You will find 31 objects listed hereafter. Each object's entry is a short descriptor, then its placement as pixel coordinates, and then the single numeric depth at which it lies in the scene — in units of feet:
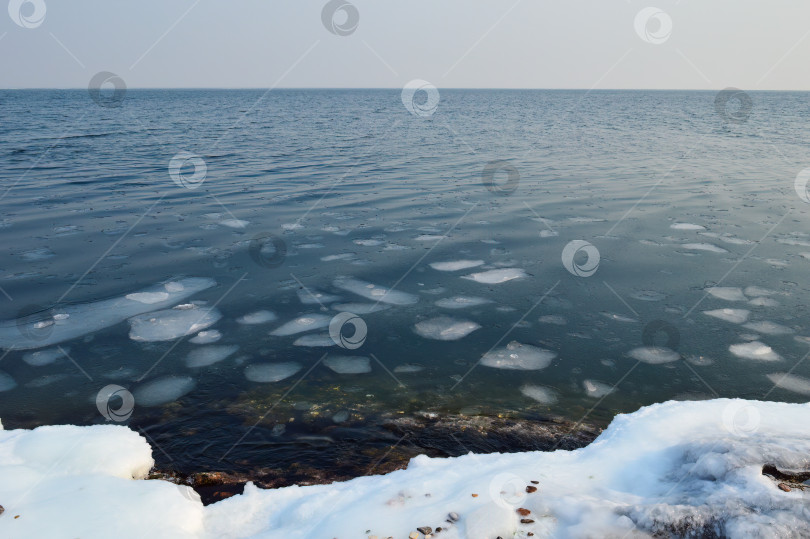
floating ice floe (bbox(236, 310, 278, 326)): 22.25
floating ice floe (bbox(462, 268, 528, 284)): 26.45
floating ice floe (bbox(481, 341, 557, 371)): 18.86
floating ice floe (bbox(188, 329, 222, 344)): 20.68
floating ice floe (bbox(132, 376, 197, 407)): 17.04
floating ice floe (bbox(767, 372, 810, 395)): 17.16
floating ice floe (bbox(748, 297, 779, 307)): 22.95
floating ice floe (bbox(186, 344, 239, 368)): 19.24
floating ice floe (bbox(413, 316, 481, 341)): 21.07
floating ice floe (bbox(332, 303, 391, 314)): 23.20
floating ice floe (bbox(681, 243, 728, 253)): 30.40
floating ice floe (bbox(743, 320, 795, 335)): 20.59
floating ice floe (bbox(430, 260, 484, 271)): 28.32
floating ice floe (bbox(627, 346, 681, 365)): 19.08
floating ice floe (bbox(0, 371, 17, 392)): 17.72
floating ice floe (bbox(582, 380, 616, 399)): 17.22
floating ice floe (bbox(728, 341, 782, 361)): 18.98
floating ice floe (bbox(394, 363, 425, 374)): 18.74
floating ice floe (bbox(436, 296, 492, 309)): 23.63
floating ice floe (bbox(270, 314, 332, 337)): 21.49
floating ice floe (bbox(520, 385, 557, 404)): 16.98
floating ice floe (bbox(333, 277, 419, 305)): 24.31
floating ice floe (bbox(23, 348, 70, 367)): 19.21
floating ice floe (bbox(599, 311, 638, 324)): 21.85
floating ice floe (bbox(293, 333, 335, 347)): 20.58
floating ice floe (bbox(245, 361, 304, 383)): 18.32
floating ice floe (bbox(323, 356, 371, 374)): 18.84
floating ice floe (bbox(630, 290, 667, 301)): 23.80
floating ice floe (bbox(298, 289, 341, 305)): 24.13
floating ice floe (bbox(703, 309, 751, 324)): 21.67
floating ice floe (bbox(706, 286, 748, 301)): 23.74
